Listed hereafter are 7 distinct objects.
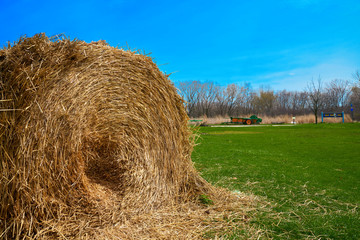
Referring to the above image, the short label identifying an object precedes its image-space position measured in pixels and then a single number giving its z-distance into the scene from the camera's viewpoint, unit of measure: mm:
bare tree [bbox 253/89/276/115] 63562
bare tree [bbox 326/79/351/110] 59250
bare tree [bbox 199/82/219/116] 60025
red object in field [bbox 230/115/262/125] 34844
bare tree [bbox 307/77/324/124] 40312
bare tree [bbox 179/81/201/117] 58638
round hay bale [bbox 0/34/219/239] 2857
